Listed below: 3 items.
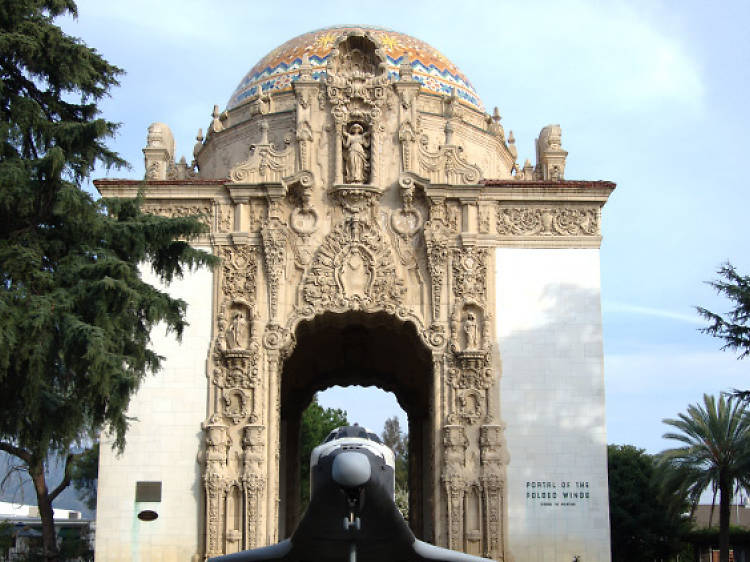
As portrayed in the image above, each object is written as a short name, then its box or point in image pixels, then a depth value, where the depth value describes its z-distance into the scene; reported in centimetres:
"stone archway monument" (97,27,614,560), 2531
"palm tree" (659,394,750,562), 3525
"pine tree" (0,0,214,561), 1678
